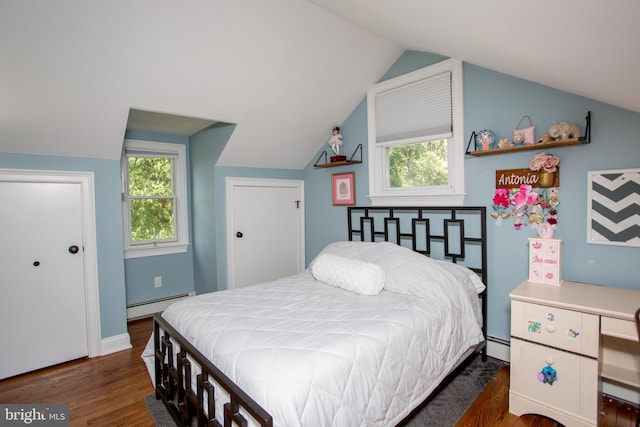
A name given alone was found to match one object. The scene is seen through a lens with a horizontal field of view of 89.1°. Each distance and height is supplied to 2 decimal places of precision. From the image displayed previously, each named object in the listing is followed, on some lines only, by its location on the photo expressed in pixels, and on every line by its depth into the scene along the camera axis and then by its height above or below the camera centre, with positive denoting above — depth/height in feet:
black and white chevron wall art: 6.21 -0.20
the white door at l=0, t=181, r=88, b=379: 8.21 -1.83
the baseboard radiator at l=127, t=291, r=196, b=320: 12.09 -3.87
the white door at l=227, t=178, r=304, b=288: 11.78 -1.01
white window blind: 8.84 +2.63
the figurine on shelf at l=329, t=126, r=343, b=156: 11.35 +2.16
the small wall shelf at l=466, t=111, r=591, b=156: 6.55 +1.14
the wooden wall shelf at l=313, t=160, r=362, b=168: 10.96 +1.34
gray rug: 6.21 -4.16
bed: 4.28 -2.18
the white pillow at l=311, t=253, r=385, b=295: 7.23 -1.70
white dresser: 5.50 -2.78
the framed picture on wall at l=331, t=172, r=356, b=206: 11.33 +0.47
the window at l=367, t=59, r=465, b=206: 8.64 +1.82
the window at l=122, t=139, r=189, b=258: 12.16 +0.29
